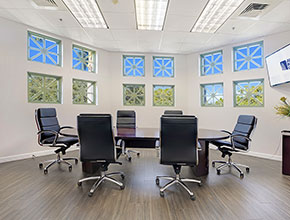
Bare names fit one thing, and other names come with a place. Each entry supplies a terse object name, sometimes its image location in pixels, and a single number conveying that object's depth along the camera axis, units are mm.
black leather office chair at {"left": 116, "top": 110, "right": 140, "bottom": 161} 4020
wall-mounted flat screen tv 3418
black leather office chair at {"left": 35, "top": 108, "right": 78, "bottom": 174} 3129
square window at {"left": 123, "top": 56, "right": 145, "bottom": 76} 5828
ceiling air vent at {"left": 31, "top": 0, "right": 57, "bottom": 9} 3098
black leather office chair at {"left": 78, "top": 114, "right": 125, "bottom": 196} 2250
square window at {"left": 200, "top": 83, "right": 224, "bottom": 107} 5297
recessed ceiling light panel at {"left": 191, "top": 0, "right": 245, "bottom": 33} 3064
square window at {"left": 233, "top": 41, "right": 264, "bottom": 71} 4569
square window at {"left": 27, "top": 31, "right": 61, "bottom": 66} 4242
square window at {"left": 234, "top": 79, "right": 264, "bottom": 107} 4578
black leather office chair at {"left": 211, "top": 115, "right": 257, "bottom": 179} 2984
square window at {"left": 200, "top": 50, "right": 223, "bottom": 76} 5305
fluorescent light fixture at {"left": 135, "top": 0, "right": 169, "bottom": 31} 3053
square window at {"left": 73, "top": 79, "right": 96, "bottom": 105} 5093
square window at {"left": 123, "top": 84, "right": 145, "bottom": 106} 5828
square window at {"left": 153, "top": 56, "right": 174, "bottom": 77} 5898
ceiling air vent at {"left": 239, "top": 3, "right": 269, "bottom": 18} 3080
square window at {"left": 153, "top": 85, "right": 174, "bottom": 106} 5895
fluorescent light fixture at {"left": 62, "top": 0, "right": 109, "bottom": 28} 3116
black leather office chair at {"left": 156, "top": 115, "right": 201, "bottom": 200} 2166
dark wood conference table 2541
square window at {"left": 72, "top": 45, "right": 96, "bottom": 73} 5074
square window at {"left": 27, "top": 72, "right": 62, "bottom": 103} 4218
